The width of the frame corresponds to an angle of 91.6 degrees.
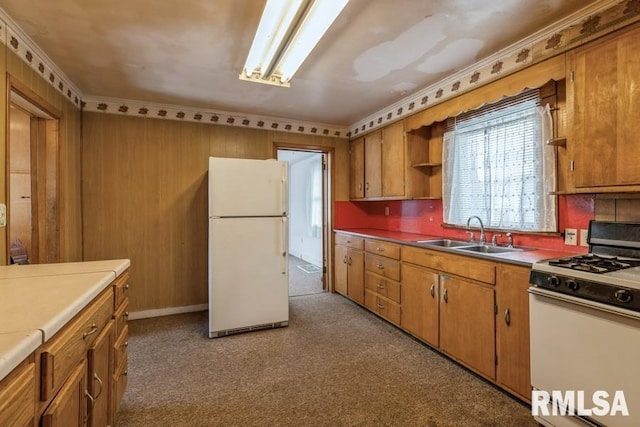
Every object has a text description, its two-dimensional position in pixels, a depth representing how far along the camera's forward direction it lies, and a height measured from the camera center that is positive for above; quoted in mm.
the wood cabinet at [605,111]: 1591 +547
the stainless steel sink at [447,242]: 2850 -289
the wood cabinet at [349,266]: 3688 -682
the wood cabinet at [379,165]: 3420 +584
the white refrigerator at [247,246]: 2941 -320
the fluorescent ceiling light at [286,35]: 1657 +1097
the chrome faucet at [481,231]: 2727 -171
